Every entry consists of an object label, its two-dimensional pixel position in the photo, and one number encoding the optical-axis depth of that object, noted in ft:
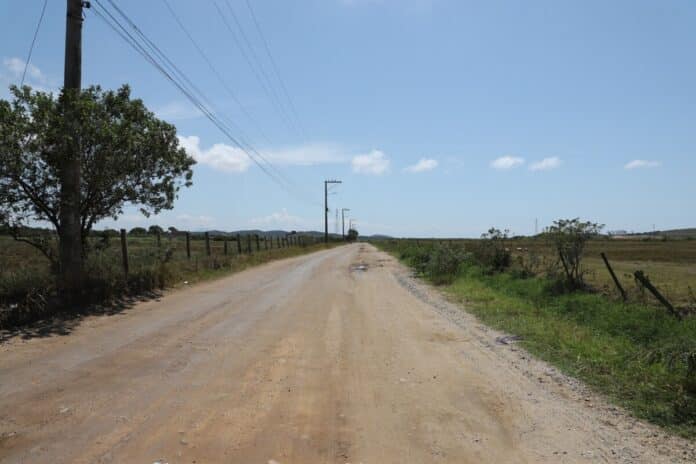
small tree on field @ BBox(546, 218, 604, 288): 41.70
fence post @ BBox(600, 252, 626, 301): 34.49
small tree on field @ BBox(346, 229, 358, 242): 523.54
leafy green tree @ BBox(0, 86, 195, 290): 36.76
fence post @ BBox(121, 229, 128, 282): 46.01
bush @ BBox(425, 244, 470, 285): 63.11
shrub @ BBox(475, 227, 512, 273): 61.47
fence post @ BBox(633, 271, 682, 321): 28.30
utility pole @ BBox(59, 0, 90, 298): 37.40
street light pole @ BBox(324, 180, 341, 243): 246.68
